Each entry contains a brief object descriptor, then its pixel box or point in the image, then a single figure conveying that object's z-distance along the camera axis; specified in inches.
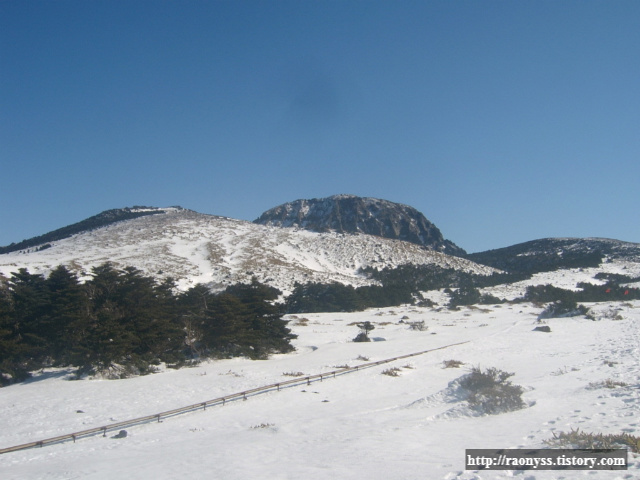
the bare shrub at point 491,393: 513.7
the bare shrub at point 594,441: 325.7
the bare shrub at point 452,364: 967.0
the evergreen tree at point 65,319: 985.5
